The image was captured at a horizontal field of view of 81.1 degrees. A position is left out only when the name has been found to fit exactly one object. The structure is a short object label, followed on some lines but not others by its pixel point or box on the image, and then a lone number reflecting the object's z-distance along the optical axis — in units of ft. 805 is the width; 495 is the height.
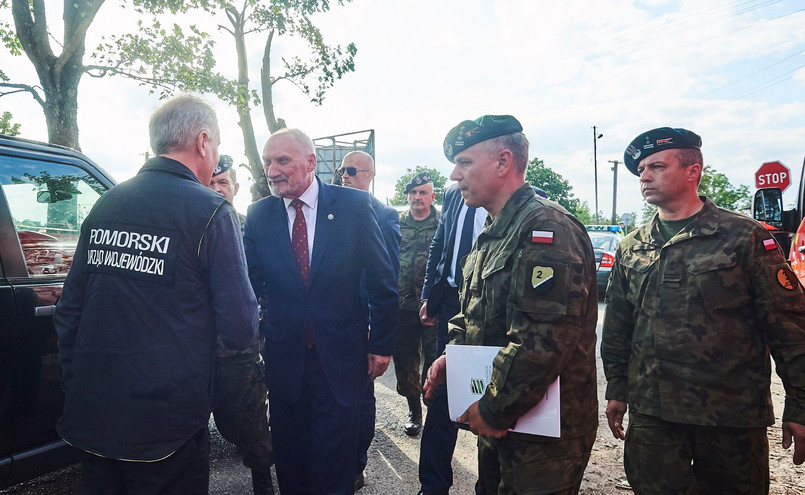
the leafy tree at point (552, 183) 167.63
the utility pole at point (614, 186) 138.25
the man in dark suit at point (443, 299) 8.36
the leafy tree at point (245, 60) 29.37
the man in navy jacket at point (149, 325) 4.75
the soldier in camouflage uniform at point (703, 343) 5.92
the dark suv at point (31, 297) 6.82
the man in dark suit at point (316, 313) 7.45
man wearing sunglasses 9.38
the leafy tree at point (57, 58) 24.99
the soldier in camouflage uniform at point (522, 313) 4.60
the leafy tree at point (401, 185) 197.30
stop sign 28.66
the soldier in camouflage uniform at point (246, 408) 8.27
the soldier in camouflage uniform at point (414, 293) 12.45
